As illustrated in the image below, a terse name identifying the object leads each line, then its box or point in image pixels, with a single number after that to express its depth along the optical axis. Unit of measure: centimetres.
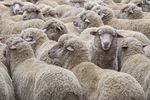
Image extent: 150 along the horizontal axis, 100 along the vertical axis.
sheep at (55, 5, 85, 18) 1882
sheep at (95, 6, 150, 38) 1389
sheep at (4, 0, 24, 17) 1751
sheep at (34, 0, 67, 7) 2153
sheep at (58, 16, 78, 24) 1671
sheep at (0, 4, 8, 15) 1941
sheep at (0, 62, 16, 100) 885
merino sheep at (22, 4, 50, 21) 1553
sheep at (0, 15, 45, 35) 1426
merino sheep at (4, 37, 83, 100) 852
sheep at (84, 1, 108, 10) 1767
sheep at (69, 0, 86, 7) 2166
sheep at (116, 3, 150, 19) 1616
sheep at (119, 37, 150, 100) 986
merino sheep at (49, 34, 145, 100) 839
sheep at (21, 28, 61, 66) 1188
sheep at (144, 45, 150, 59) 1178
